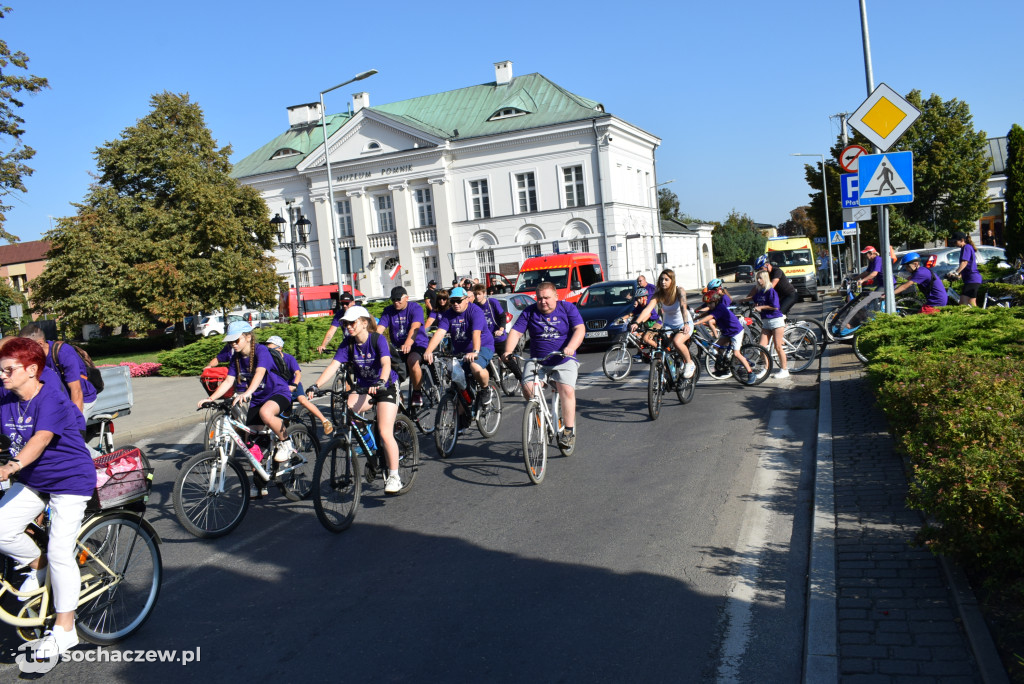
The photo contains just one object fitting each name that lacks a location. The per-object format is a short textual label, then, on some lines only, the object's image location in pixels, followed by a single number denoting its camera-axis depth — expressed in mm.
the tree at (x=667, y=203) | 113412
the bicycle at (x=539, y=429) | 7543
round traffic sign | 12383
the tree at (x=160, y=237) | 32375
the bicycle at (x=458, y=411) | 9031
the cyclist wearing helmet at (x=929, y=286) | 13297
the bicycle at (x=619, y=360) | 14359
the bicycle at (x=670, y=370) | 11055
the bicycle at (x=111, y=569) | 4523
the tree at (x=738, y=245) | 94000
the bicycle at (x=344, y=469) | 6480
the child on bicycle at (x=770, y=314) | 12836
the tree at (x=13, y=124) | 23938
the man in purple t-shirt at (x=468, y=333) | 9555
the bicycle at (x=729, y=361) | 12531
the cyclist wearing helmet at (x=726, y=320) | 12289
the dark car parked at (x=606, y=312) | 18625
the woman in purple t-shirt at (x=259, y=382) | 7309
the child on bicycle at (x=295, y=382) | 7969
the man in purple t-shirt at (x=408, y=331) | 10273
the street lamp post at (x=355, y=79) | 24350
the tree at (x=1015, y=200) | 29406
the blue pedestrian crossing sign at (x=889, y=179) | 10500
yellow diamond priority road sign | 10195
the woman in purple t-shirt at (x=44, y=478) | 4344
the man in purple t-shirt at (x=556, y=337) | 8219
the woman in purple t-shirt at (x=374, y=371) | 7262
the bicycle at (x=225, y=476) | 6534
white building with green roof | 50594
